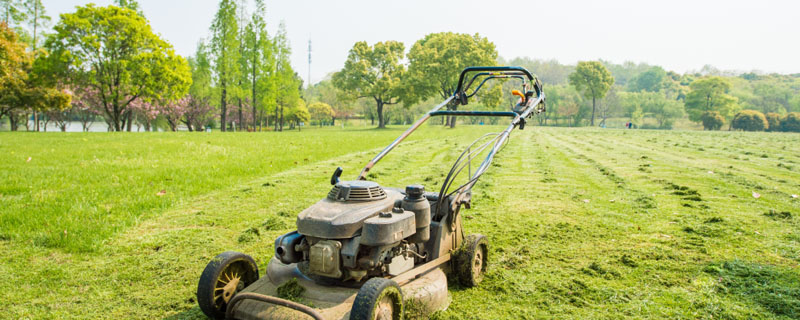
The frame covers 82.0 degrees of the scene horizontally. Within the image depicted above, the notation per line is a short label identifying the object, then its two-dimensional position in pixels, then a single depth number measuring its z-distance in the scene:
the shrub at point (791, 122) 65.69
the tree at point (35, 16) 41.12
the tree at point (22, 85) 29.14
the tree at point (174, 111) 56.47
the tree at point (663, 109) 88.75
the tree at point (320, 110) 79.94
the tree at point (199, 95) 55.19
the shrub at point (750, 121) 65.31
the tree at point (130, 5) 40.63
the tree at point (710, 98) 74.75
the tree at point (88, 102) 46.91
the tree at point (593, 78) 77.58
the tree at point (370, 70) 56.07
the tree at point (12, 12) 38.41
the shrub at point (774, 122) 66.44
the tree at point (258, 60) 46.72
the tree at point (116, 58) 32.78
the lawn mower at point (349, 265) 2.90
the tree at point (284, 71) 54.16
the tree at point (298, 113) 66.97
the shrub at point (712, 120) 70.44
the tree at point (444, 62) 47.50
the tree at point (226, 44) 44.00
